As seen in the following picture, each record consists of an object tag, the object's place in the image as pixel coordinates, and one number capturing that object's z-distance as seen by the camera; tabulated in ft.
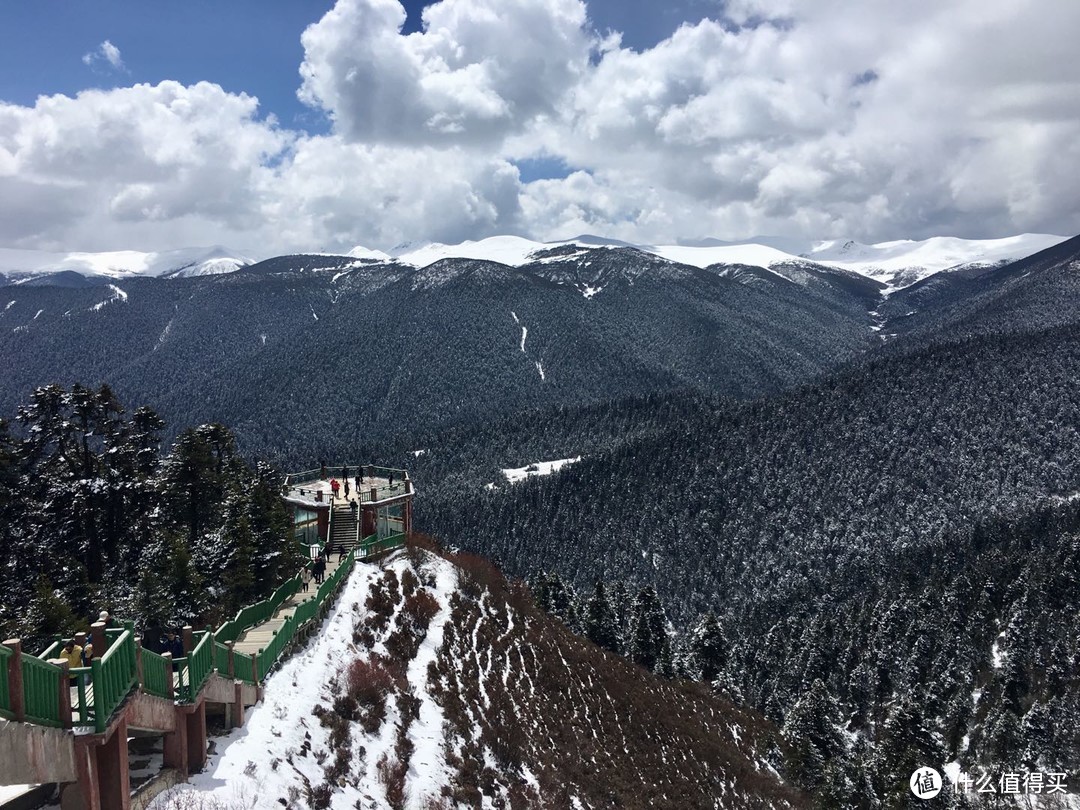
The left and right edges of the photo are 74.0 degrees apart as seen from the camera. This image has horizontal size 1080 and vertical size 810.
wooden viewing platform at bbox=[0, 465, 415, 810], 33.71
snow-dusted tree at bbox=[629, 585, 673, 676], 201.16
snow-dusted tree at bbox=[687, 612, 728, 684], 217.34
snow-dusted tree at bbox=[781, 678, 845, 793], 157.58
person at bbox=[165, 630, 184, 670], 52.80
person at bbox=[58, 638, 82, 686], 41.86
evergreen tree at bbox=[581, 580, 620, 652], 199.93
